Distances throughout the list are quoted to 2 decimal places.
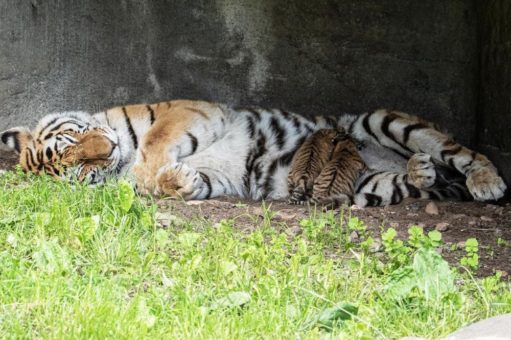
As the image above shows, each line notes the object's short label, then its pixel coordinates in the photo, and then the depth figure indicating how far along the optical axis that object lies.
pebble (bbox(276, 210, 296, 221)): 7.80
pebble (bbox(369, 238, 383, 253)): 6.73
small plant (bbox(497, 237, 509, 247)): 7.01
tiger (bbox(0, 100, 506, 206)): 9.33
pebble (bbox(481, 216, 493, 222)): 8.02
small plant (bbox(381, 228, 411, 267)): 6.05
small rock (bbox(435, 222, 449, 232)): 7.57
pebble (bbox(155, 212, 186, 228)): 7.20
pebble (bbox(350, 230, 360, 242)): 7.08
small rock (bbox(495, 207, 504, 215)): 8.43
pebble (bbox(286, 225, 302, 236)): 7.17
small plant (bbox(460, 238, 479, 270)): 6.05
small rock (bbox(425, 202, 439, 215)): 8.41
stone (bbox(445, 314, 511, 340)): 4.29
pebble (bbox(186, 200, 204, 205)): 8.56
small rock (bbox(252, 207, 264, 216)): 7.92
